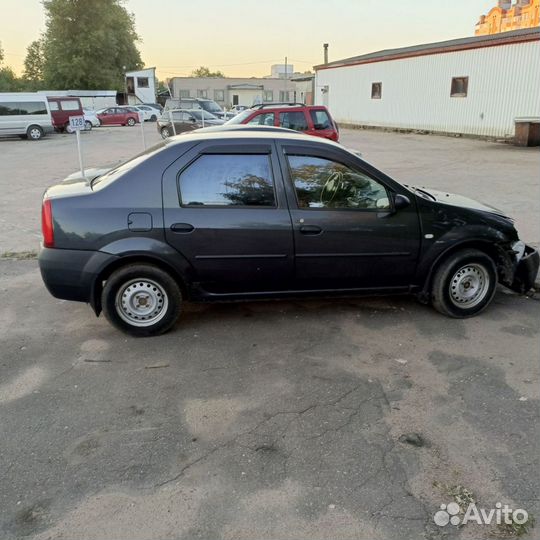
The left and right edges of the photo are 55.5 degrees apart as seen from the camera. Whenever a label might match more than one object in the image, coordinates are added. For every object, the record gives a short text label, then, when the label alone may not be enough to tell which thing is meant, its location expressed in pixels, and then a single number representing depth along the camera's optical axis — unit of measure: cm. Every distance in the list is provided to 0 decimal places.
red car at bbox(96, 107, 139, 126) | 3869
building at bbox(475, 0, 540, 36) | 4856
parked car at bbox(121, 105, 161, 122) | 4278
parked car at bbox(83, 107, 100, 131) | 3434
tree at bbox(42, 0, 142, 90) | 5600
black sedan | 413
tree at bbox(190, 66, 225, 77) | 12794
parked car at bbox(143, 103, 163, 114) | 4434
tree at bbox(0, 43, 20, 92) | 6257
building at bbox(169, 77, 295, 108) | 6981
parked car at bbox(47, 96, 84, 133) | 2930
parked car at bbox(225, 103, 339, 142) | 1360
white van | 2498
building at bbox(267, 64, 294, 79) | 9381
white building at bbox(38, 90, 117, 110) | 5144
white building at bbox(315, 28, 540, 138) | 2134
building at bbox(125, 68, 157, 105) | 5588
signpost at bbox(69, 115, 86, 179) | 839
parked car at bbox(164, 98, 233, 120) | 2797
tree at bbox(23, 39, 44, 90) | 6762
